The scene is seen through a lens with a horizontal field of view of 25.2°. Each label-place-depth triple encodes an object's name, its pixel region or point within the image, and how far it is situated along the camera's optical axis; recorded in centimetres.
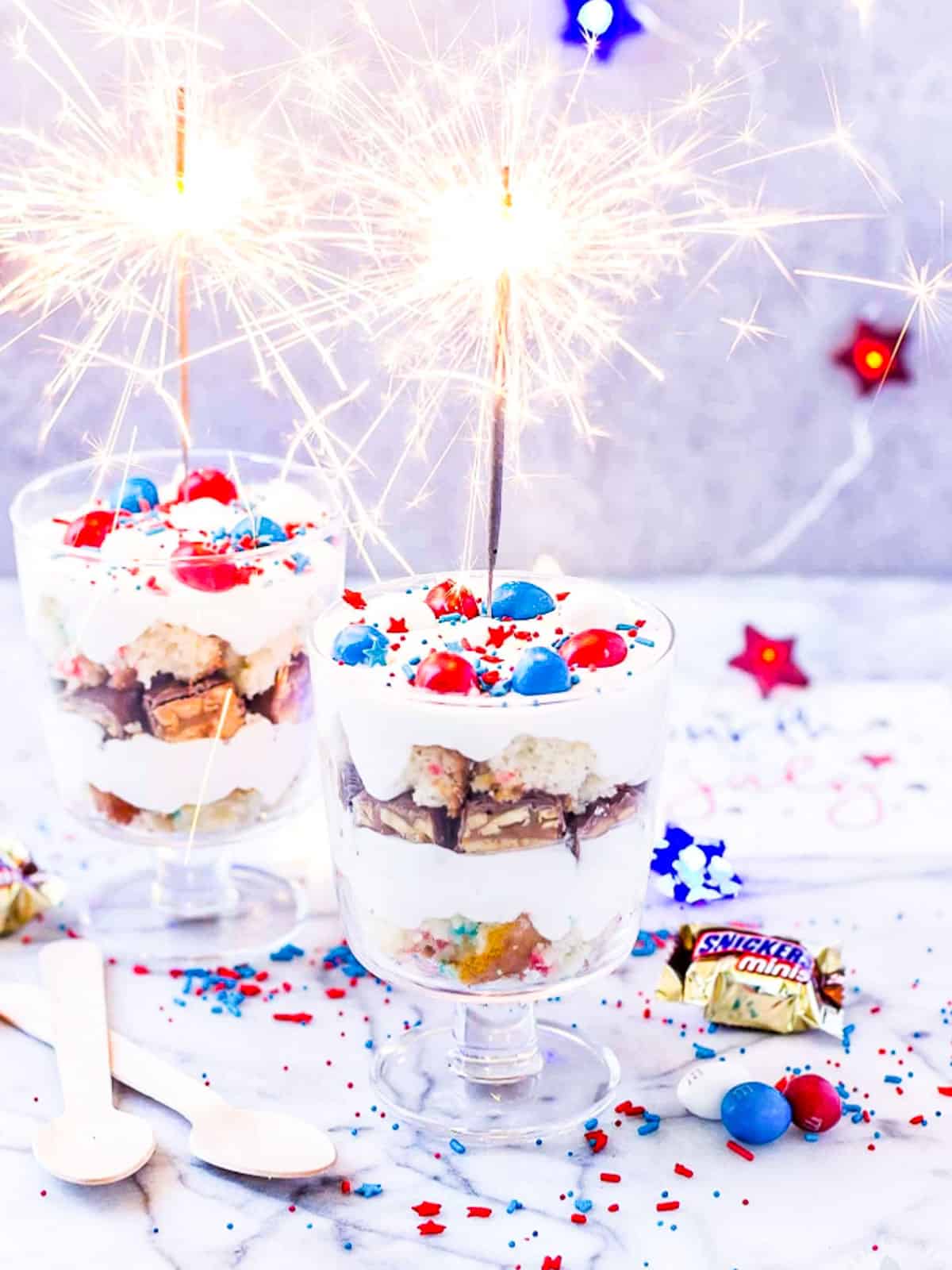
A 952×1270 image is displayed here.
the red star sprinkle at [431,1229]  42
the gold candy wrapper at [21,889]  55
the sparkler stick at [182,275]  54
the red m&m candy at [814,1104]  45
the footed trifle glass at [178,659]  52
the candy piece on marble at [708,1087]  46
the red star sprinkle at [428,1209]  43
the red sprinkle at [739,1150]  45
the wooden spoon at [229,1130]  44
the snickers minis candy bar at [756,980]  50
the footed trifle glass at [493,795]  43
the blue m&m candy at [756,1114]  45
